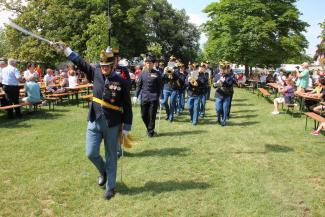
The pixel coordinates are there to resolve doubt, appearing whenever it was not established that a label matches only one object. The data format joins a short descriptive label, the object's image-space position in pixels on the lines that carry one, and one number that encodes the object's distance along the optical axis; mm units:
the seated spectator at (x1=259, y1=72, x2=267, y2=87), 28406
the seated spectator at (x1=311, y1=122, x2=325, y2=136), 9663
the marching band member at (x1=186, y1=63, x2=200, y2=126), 11664
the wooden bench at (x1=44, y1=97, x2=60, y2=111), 14430
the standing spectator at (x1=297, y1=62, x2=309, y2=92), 15022
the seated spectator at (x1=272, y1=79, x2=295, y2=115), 14020
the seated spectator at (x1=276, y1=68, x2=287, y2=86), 19844
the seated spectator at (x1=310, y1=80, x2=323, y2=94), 13253
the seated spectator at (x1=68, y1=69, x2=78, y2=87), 16688
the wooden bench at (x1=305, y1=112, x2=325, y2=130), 9798
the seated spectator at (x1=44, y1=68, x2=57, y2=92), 17078
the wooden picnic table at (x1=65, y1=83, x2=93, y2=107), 16092
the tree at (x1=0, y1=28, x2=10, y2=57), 73275
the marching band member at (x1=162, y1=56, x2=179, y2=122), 12375
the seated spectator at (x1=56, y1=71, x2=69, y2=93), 16422
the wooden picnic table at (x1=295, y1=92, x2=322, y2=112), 12672
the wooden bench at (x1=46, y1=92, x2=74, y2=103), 15289
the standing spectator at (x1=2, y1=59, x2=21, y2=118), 12221
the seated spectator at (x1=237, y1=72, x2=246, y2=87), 31250
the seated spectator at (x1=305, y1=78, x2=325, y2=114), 11828
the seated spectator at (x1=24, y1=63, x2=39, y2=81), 14045
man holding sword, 5337
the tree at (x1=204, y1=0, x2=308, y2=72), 30172
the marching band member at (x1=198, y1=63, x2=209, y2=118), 11867
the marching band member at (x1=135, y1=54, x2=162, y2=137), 9781
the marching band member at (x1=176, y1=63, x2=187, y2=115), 13211
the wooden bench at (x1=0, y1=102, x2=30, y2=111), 11275
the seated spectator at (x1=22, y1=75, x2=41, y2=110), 12930
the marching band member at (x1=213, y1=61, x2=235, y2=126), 11547
